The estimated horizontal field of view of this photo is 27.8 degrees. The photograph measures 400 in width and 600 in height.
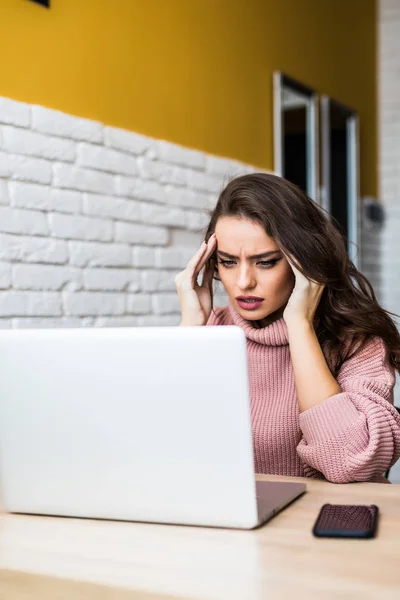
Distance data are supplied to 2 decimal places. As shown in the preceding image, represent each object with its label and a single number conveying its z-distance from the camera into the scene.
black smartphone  1.03
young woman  1.66
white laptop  1.05
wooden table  0.88
